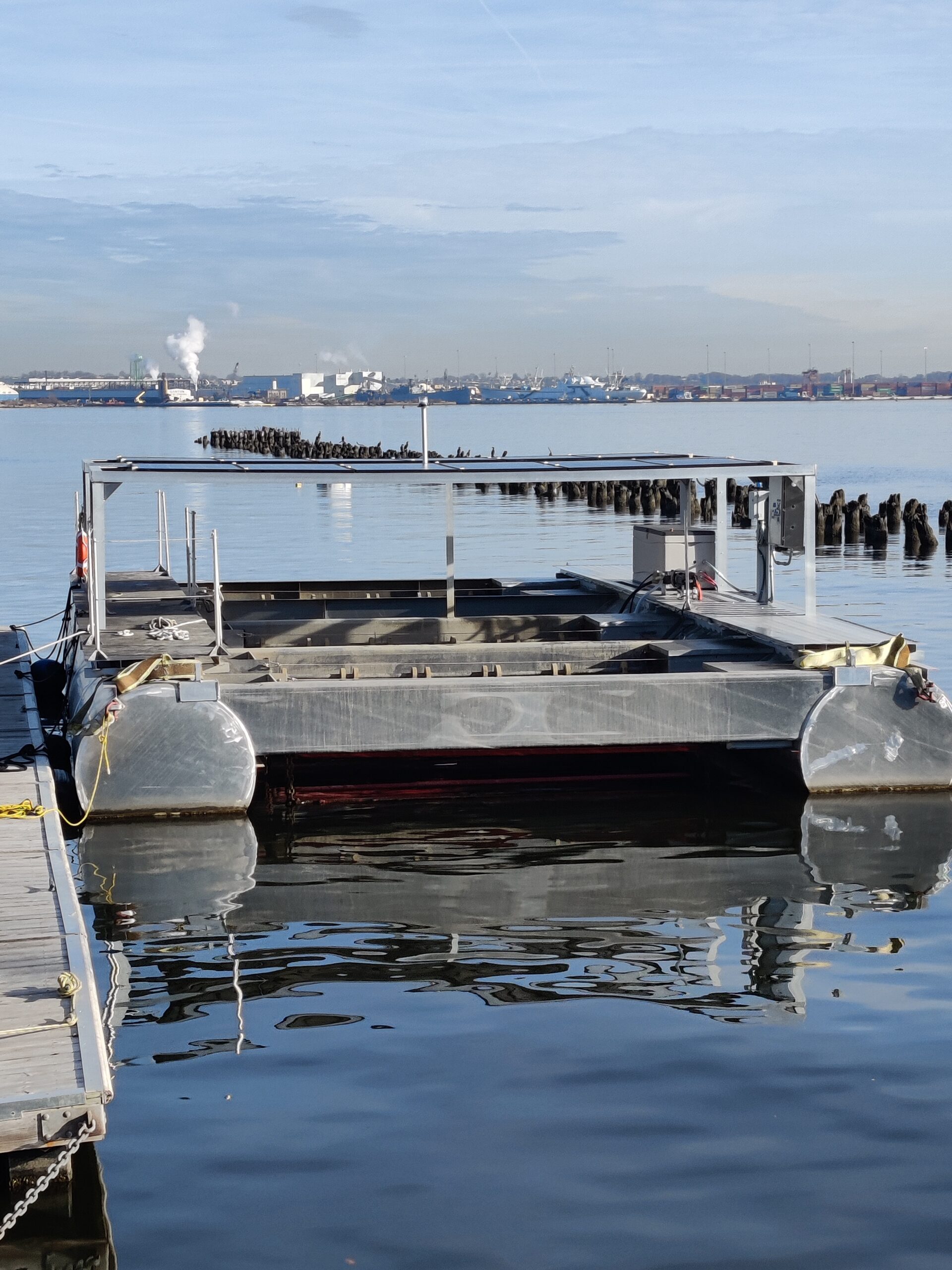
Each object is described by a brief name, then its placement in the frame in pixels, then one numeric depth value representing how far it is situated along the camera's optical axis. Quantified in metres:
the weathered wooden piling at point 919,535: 34.03
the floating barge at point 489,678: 10.93
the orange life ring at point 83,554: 15.79
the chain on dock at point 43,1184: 5.36
